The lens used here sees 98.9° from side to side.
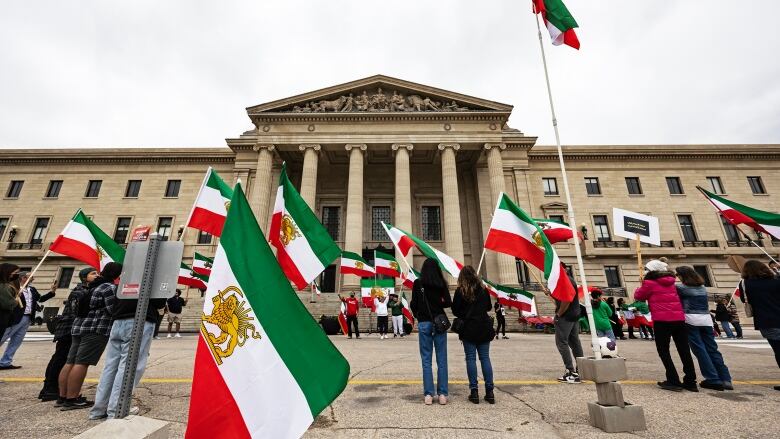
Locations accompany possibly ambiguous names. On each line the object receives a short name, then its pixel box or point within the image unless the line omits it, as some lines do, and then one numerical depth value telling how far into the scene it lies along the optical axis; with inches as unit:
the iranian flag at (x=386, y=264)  481.7
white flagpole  130.1
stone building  992.9
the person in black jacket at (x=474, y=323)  167.8
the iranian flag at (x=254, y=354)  76.8
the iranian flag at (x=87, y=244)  258.2
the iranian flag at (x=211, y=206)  195.4
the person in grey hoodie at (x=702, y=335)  189.9
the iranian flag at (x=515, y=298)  507.4
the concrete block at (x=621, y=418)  123.6
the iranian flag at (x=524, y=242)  183.3
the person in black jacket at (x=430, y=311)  168.4
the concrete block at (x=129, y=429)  62.3
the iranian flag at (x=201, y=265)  516.4
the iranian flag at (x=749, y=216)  290.3
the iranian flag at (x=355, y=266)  467.2
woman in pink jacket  188.7
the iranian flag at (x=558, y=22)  227.0
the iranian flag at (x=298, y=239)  189.5
